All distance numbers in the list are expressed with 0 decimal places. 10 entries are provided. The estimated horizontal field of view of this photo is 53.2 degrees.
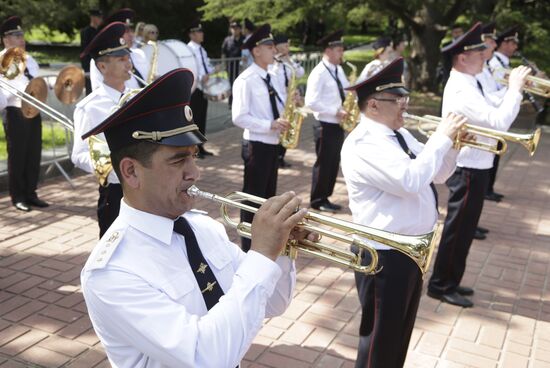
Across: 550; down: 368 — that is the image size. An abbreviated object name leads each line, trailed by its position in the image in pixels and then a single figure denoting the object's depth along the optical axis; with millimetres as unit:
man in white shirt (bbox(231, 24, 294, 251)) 6012
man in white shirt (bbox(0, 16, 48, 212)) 7121
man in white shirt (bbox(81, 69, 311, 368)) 1744
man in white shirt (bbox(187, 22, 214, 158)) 10297
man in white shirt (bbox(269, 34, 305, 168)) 8298
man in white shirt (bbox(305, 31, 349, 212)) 7605
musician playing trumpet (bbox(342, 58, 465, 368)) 3365
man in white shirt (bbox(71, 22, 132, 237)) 4387
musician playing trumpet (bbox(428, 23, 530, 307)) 4898
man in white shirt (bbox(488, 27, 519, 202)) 6488
